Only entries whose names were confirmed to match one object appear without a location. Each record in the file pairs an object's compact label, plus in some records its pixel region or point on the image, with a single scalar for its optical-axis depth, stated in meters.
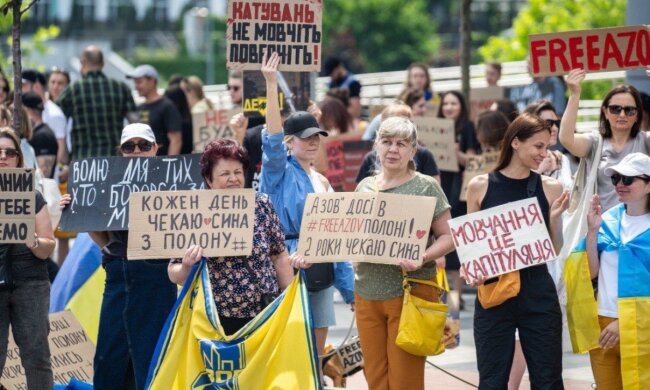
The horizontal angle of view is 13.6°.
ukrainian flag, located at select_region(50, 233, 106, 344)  18.66
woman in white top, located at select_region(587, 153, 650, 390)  14.44
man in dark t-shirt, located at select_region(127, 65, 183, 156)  26.53
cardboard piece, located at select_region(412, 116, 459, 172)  24.67
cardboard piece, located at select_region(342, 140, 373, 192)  24.45
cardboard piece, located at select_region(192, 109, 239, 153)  24.98
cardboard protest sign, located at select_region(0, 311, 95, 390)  17.57
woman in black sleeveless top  14.52
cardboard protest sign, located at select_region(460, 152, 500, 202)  23.53
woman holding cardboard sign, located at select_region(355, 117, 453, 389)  14.82
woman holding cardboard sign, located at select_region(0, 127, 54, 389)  15.35
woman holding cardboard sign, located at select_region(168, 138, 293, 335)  14.24
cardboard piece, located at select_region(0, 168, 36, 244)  15.01
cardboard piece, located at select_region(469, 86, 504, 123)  29.83
